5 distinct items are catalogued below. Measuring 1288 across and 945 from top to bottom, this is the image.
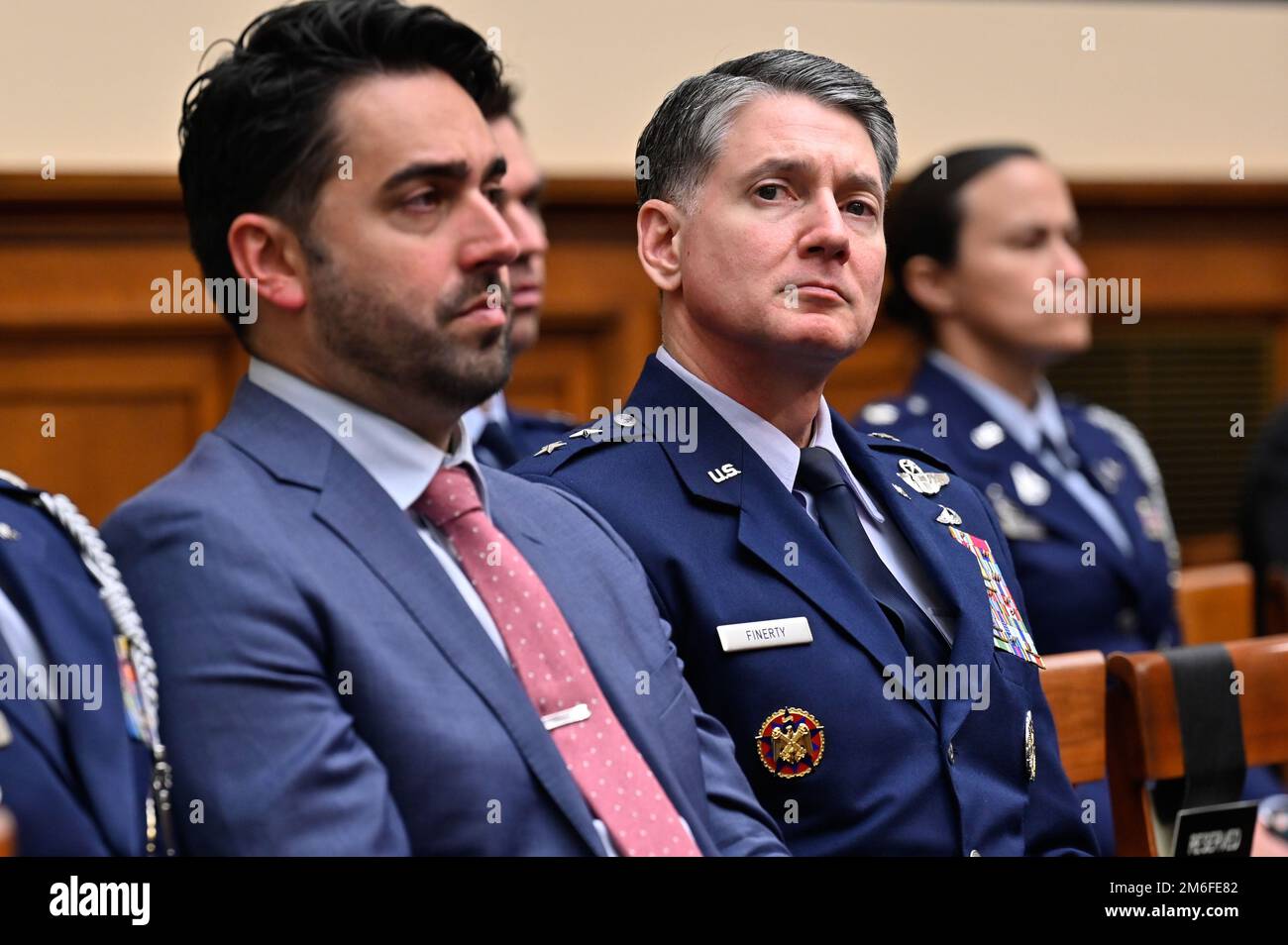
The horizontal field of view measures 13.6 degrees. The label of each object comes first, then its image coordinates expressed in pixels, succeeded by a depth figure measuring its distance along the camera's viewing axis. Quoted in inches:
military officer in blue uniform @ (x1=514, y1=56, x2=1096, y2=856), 154.2
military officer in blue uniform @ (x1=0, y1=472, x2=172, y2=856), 141.2
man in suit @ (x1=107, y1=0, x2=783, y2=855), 143.8
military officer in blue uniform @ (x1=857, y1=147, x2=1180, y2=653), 186.6
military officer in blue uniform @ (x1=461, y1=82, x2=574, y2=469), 184.9
